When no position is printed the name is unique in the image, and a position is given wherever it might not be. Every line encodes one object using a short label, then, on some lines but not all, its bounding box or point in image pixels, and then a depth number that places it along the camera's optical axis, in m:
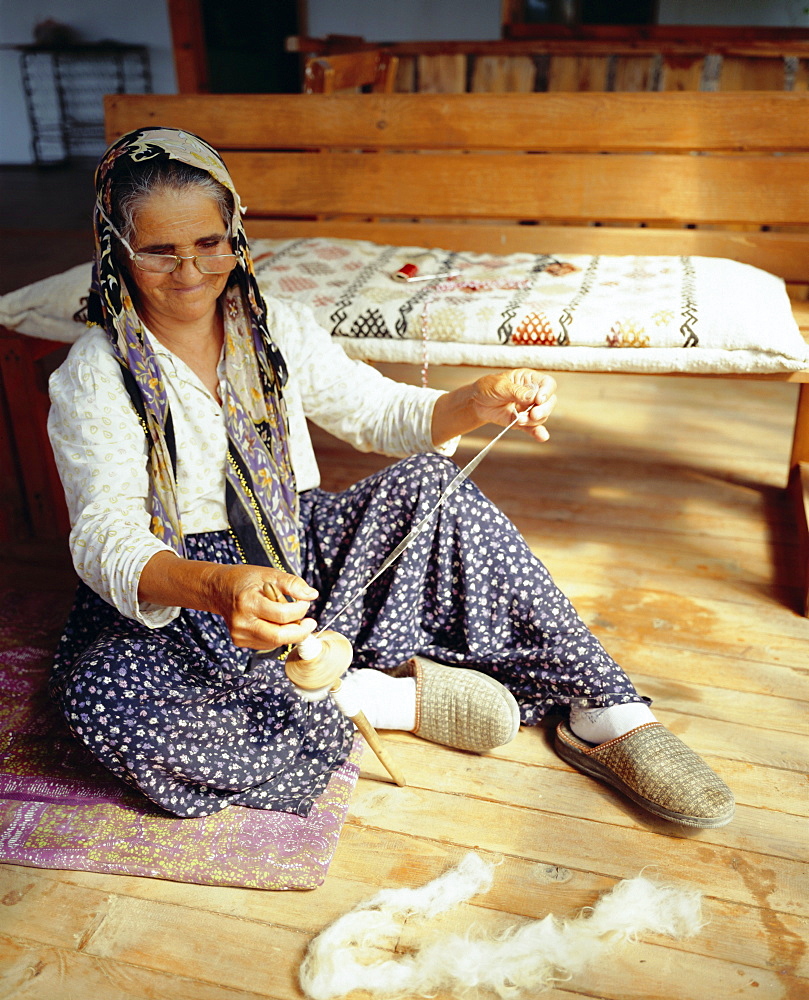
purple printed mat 1.36
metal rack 8.40
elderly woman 1.35
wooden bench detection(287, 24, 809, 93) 4.45
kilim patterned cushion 2.04
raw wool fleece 1.17
